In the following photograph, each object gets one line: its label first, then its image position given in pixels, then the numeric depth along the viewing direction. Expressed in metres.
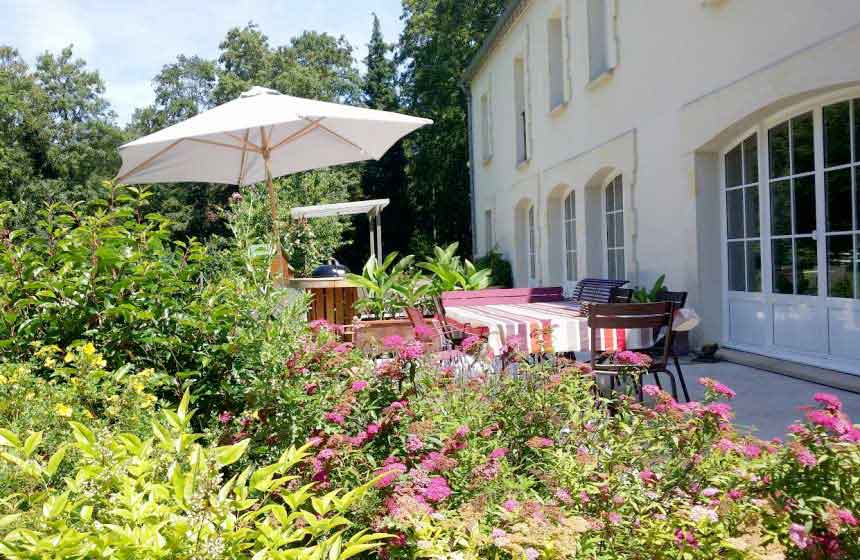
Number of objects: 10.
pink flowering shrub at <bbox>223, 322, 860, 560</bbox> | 1.64
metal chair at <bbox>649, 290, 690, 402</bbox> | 5.80
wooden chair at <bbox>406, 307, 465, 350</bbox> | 4.56
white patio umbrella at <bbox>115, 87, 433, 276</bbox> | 5.49
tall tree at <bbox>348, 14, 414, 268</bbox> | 25.17
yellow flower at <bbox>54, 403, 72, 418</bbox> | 2.38
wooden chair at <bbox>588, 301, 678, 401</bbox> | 4.30
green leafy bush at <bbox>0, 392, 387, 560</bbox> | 1.42
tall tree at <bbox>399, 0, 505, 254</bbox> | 21.17
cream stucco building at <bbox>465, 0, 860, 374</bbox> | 5.25
